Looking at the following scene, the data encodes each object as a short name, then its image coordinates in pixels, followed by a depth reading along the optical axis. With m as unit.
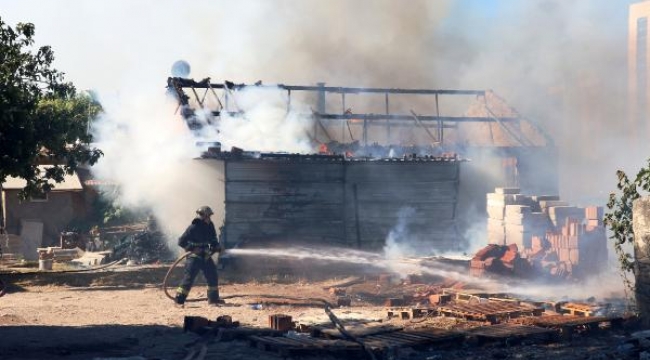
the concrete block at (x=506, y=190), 18.88
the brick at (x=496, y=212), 18.69
